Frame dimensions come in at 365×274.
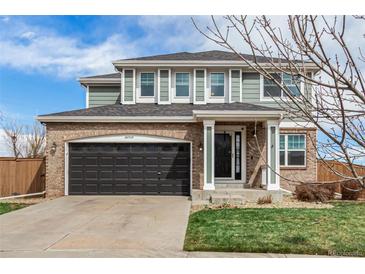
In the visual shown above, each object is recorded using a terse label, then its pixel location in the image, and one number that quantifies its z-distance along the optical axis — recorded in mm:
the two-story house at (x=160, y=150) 14734
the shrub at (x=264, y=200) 13579
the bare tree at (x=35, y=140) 28438
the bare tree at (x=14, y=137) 28406
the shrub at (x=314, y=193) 14109
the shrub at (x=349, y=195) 14578
